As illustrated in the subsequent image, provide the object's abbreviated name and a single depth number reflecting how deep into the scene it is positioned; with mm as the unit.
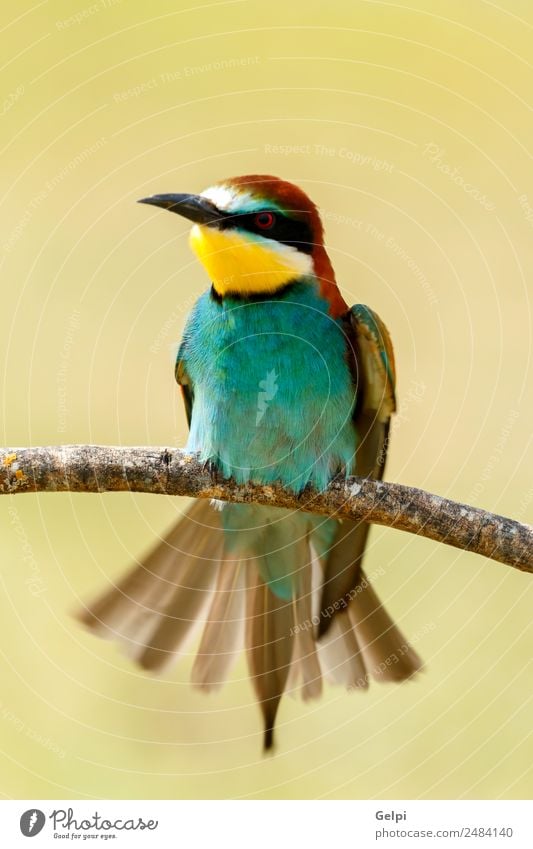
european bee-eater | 5898
